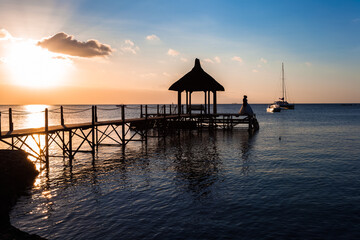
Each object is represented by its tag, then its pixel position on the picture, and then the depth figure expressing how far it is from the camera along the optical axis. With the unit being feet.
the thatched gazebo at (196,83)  103.86
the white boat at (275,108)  351.42
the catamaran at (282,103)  383.45
